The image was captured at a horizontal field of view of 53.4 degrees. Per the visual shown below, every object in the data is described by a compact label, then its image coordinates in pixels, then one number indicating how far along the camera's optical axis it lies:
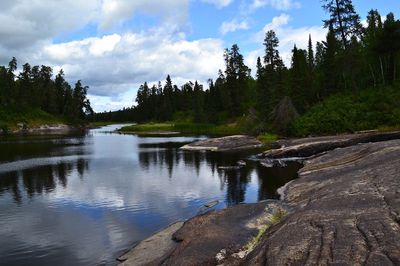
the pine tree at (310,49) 128.44
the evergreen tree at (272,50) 131.88
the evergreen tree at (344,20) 81.38
